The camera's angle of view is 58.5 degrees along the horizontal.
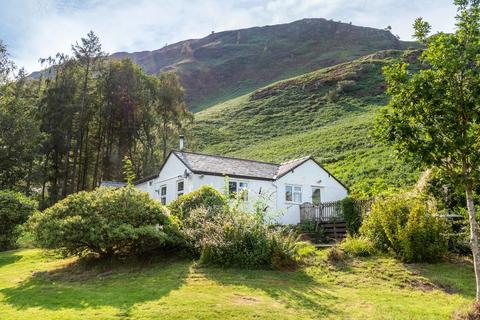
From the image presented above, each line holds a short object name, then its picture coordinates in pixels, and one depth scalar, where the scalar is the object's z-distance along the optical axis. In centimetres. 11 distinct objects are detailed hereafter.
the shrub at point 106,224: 1322
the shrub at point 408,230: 1355
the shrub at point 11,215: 2119
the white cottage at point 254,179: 2447
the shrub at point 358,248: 1442
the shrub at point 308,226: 2351
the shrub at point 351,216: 2008
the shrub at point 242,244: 1329
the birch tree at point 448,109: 861
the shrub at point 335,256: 1391
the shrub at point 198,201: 1634
